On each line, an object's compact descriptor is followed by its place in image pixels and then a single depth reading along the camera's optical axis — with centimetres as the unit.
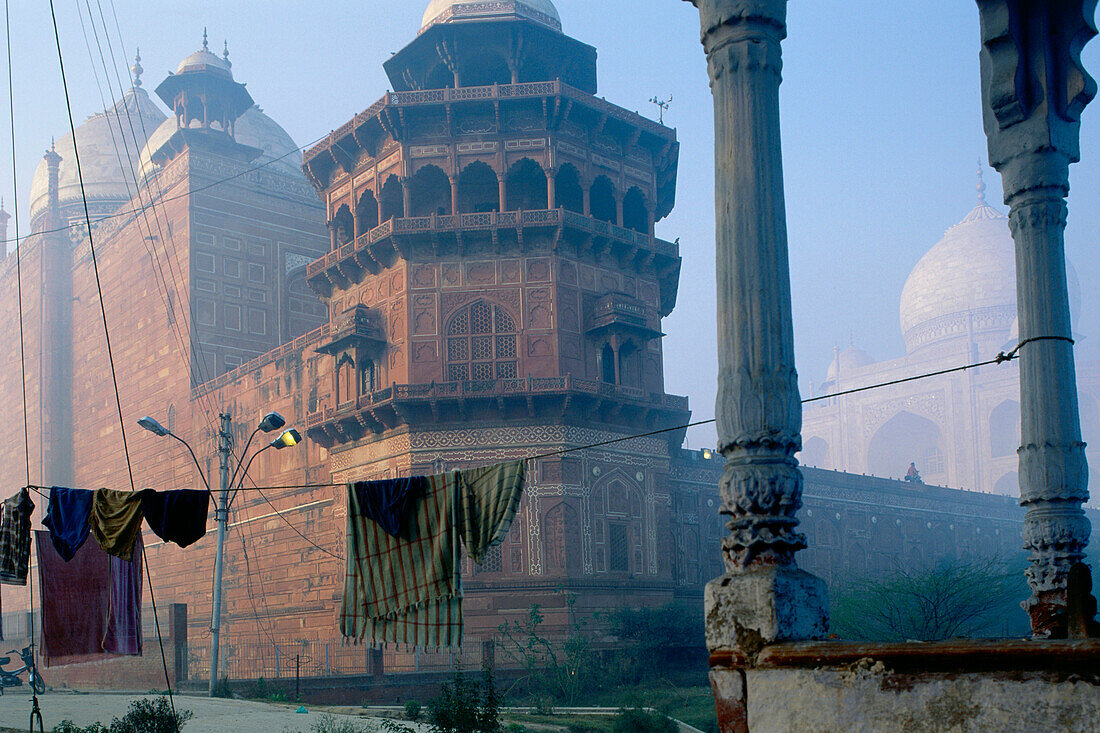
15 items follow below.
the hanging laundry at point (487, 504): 955
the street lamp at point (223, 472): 1822
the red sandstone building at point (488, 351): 2473
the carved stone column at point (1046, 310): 763
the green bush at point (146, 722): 1264
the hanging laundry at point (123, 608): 1324
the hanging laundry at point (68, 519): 1059
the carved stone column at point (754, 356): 524
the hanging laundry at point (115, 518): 1063
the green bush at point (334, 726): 1318
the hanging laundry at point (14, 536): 1103
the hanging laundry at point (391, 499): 986
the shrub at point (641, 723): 1502
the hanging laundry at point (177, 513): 1045
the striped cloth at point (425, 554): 969
